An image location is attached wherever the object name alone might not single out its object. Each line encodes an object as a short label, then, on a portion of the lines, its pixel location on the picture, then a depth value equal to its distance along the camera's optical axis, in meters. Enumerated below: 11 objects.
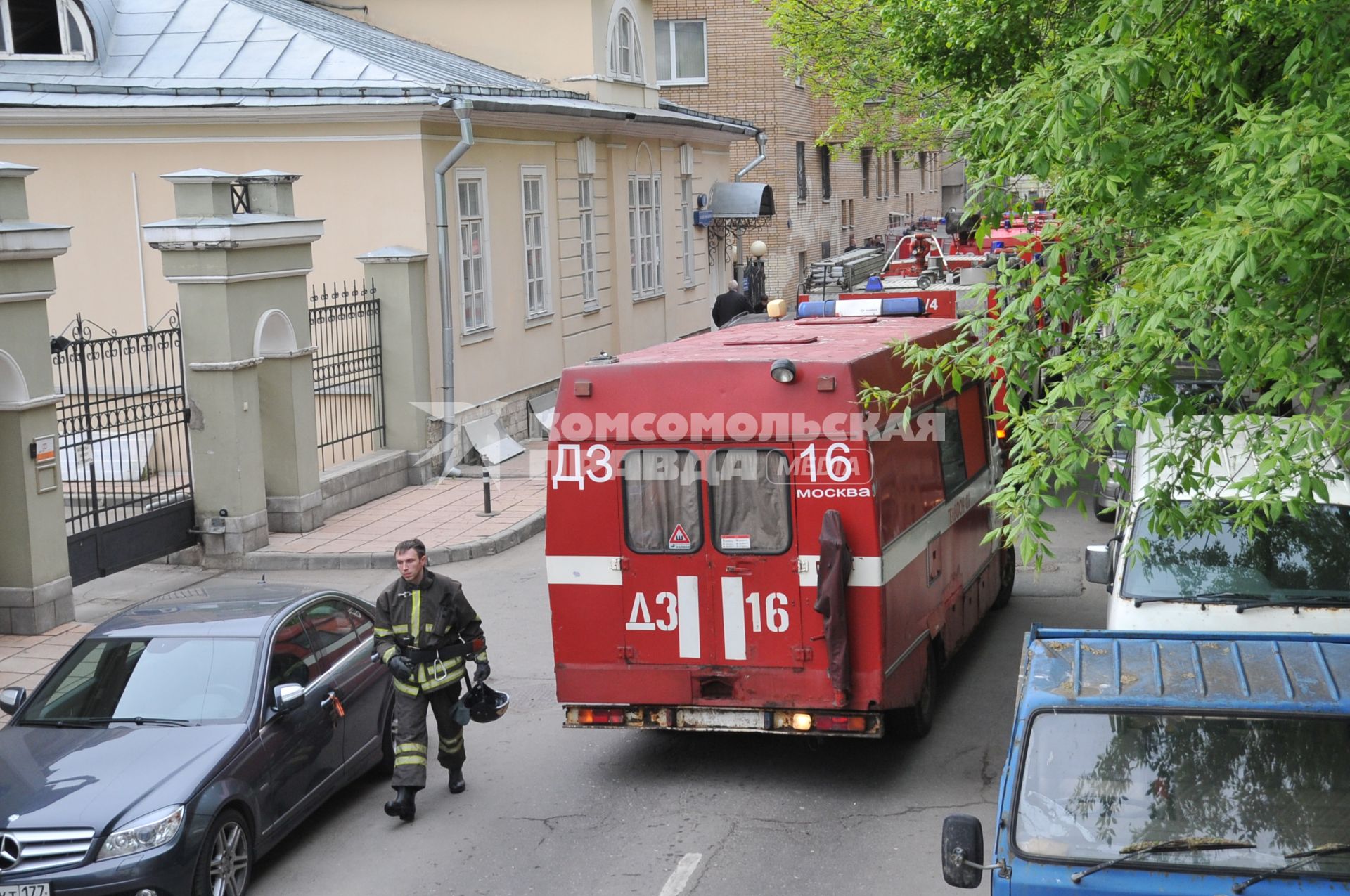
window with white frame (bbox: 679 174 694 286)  29.67
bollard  16.11
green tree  5.14
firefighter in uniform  8.26
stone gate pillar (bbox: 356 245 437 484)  18.00
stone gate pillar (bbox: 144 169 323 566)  14.34
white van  7.89
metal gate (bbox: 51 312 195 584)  13.16
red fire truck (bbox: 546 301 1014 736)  8.10
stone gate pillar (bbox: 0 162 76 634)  11.88
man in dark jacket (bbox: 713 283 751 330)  24.92
